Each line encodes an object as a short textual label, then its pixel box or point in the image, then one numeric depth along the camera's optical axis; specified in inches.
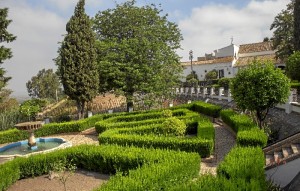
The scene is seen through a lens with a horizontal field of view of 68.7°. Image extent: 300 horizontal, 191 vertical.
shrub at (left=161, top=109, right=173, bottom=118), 622.1
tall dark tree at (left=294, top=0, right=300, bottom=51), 765.3
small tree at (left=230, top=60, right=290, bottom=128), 422.4
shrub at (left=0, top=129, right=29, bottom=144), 625.7
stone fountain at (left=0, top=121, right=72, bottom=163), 503.4
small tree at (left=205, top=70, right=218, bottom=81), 1711.7
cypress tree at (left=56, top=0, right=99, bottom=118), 747.1
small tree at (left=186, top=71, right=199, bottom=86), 1519.3
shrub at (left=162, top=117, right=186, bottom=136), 479.1
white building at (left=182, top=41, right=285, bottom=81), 1664.5
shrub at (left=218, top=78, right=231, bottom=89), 1201.1
